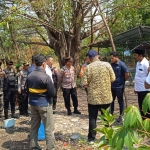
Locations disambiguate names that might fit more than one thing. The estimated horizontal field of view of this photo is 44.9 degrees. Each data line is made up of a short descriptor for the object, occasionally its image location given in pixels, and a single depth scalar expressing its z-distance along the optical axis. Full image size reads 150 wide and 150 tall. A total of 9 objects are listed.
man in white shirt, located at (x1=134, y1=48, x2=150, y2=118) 3.68
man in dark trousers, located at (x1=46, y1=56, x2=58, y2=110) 5.20
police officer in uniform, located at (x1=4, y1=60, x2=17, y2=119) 4.74
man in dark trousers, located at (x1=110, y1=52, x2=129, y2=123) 4.17
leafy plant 0.98
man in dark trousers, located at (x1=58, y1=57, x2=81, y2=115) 4.91
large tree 5.96
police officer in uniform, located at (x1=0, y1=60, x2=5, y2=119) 4.68
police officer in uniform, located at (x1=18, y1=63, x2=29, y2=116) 4.94
